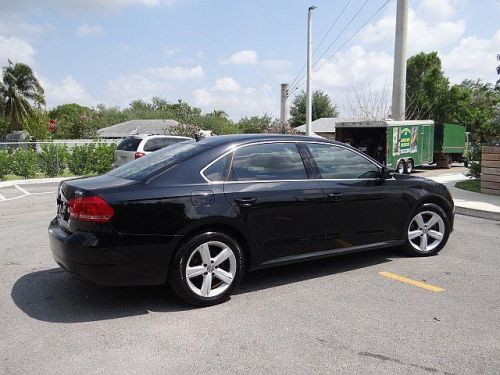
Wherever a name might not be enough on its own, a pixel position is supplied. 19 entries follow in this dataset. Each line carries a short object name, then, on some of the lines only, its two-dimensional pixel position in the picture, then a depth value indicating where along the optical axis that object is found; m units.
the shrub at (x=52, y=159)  19.55
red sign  23.94
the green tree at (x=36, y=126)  52.67
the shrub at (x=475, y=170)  14.68
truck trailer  19.36
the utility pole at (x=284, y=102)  36.79
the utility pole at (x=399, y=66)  25.33
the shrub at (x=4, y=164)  18.20
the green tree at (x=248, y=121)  63.47
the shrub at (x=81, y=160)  20.08
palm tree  49.16
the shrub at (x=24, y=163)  18.59
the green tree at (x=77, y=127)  68.62
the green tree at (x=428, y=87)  49.41
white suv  14.74
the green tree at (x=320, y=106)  74.22
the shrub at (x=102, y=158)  20.53
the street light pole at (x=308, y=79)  27.79
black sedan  4.14
